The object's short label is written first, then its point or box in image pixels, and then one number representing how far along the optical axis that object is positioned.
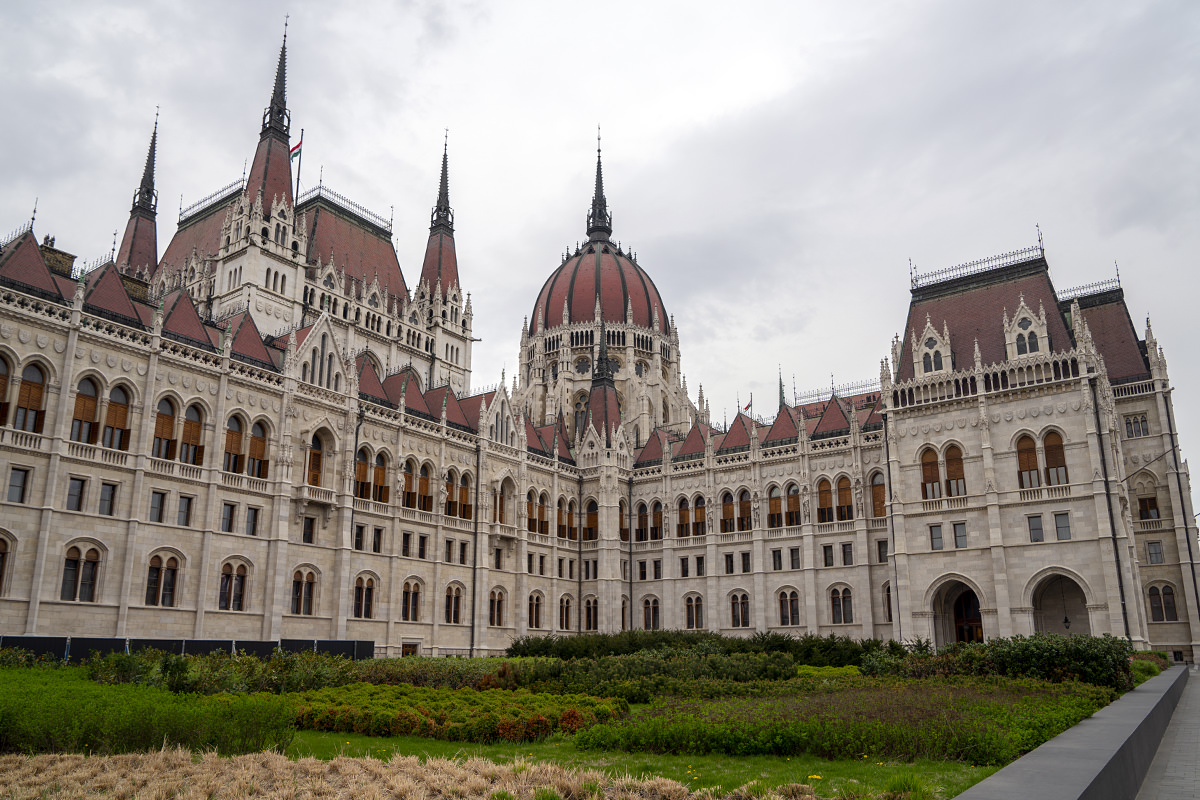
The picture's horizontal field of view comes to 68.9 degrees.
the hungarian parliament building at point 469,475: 36.34
